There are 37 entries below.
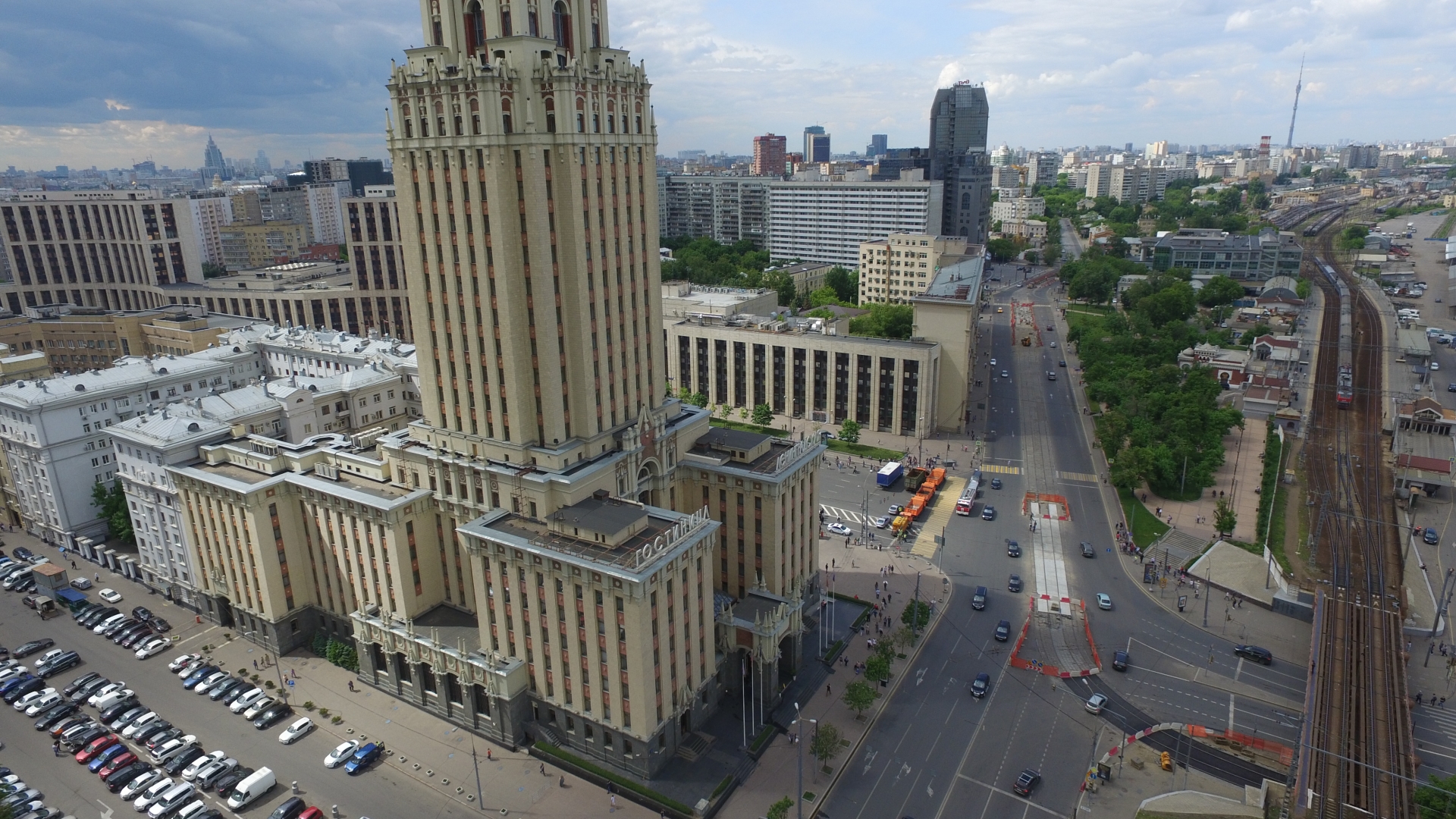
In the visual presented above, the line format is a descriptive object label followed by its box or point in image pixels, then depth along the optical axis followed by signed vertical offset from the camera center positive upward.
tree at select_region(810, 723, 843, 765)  70.06 -46.78
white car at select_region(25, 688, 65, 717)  81.69 -48.84
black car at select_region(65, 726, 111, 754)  76.69 -49.12
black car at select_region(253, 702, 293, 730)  79.19 -49.22
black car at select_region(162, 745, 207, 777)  73.44 -49.35
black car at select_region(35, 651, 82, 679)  87.82 -48.62
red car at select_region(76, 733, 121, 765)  75.06 -49.13
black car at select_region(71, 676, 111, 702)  83.71 -48.86
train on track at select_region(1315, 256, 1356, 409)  158.12 -42.33
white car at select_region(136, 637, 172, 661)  90.69 -48.49
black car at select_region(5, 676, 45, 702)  84.00 -48.77
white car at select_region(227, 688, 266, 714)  81.38 -48.85
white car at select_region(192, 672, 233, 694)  84.38 -48.75
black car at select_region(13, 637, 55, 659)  91.31 -48.50
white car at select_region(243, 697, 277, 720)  80.06 -48.89
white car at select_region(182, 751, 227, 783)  71.95 -48.87
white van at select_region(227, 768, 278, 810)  69.06 -48.78
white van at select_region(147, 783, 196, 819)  68.19 -49.21
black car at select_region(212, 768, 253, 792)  70.88 -49.34
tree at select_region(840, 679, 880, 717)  75.81 -46.47
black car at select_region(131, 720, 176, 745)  77.00 -48.91
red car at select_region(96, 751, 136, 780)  73.12 -49.25
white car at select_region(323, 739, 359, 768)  73.50 -49.23
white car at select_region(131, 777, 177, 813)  69.31 -49.24
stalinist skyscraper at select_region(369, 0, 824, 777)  69.81 -24.52
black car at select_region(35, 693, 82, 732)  79.81 -49.02
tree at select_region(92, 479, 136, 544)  109.56 -40.42
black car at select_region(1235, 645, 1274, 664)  85.69 -49.52
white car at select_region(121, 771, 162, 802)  70.50 -49.30
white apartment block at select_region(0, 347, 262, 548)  107.25 -30.54
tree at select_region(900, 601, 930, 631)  92.00 -48.70
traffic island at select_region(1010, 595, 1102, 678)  86.12 -49.91
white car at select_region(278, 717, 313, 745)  76.86 -49.14
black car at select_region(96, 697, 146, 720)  80.12 -48.93
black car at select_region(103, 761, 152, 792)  71.75 -49.46
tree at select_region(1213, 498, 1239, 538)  109.75 -45.75
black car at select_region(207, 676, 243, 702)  83.44 -48.82
